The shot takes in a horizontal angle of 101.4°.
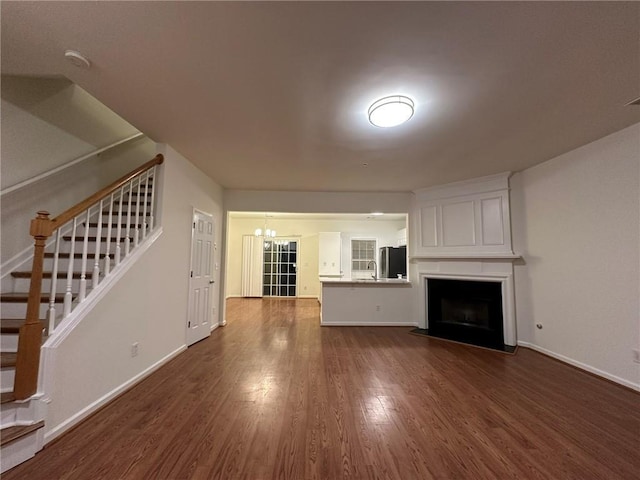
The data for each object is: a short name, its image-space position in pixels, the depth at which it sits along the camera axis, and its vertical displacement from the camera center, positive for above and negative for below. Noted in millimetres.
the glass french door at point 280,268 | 8711 -232
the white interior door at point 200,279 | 3793 -289
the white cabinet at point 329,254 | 8086 +240
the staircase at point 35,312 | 1616 -417
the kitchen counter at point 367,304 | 5117 -806
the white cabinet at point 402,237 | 7321 +738
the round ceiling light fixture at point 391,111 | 2170 +1299
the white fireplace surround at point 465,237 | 4031 +450
